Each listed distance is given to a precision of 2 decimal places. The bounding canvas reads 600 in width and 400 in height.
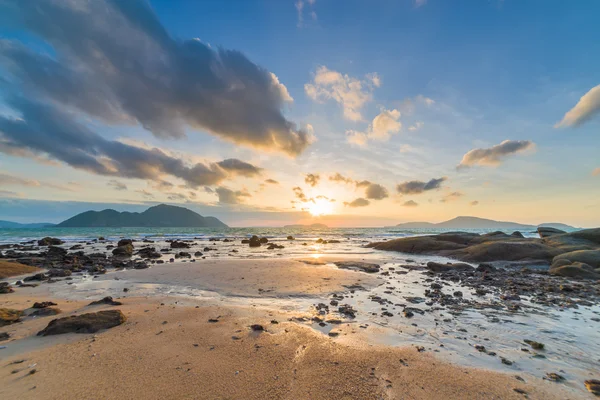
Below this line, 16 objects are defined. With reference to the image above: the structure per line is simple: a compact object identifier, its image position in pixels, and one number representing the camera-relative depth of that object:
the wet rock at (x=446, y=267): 17.29
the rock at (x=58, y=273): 14.49
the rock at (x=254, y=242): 39.68
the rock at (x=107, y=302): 8.59
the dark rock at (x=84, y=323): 6.06
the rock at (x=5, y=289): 10.58
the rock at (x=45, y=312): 7.44
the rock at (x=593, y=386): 4.27
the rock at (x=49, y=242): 38.88
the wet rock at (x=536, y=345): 5.79
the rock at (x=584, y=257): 16.95
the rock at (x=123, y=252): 25.36
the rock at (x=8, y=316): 6.71
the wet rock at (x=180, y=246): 35.44
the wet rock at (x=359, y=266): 16.89
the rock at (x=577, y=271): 14.67
